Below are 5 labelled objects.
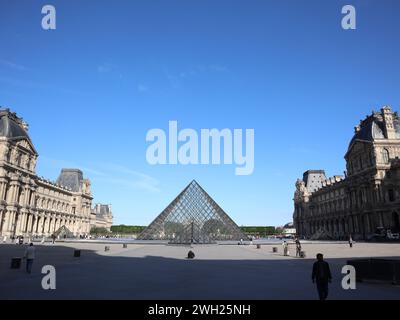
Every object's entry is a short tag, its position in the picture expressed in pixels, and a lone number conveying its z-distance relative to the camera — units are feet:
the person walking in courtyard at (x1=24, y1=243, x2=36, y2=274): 39.31
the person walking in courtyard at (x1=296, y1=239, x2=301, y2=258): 68.16
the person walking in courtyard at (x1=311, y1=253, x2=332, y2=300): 23.57
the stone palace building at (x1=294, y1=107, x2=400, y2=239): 165.78
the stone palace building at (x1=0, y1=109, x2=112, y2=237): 180.96
